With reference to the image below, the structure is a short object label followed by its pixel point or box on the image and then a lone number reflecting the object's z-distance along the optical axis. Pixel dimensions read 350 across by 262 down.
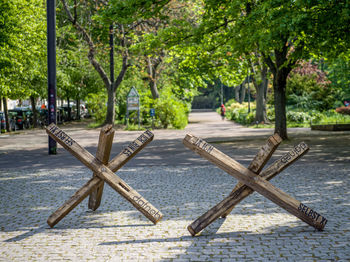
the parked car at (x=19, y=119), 31.03
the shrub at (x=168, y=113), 28.83
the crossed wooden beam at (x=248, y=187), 5.38
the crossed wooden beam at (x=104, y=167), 5.85
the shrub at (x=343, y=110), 28.17
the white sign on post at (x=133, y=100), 27.69
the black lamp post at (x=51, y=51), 14.07
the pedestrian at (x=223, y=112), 43.28
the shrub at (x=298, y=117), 32.44
